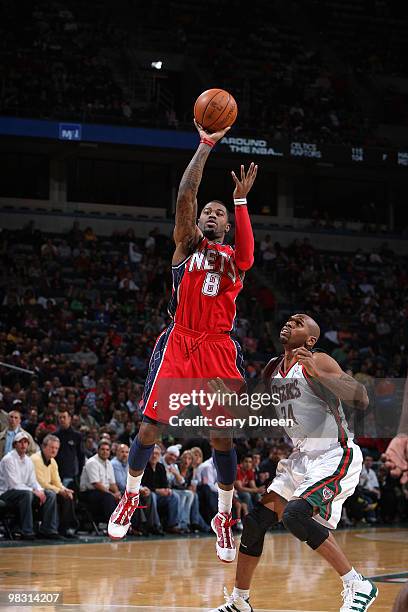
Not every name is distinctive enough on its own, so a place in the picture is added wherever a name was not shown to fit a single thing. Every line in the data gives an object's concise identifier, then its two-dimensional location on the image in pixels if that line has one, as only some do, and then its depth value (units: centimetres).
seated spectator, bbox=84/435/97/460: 1366
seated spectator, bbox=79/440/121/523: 1291
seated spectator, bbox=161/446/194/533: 1398
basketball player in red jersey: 691
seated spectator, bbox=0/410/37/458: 1256
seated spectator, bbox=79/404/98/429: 1489
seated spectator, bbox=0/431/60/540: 1212
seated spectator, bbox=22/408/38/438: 1404
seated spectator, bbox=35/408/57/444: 1340
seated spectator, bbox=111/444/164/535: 1336
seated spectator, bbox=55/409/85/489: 1319
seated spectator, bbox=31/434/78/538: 1255
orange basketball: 675
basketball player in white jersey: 656
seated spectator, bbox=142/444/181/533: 1362
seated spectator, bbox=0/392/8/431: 1298
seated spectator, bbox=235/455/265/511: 1467
